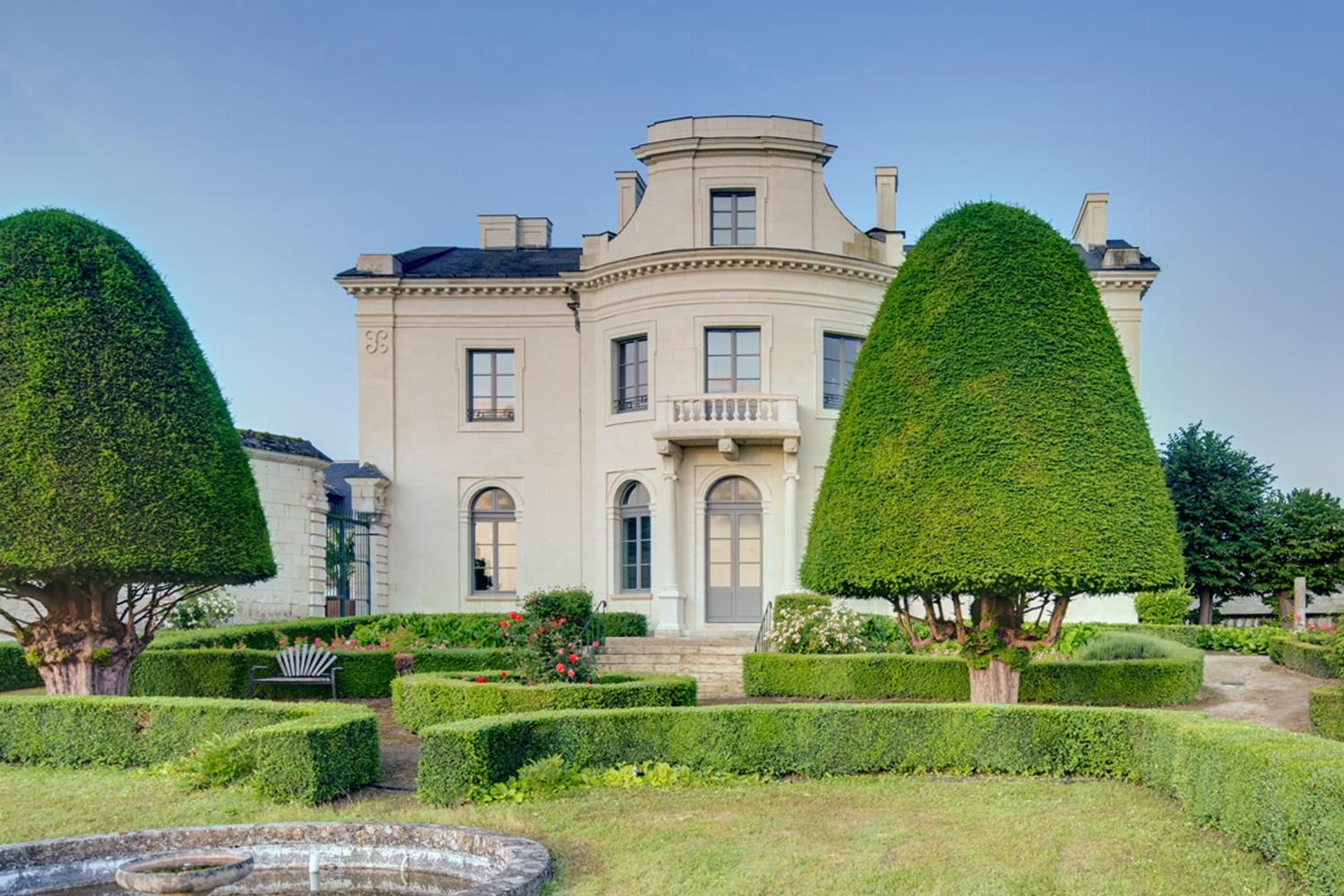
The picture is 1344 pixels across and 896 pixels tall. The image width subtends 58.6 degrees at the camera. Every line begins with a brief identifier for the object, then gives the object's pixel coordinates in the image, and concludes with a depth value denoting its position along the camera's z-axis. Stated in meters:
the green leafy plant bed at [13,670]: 16.78
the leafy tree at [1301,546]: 31.22
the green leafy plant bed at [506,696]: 13.05
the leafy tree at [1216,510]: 31.47
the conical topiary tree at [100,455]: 12.55
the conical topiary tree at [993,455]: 12.66
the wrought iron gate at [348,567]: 25.69
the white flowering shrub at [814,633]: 19.77
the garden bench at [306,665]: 16.66
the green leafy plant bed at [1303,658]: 19.03
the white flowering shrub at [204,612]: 20.98
